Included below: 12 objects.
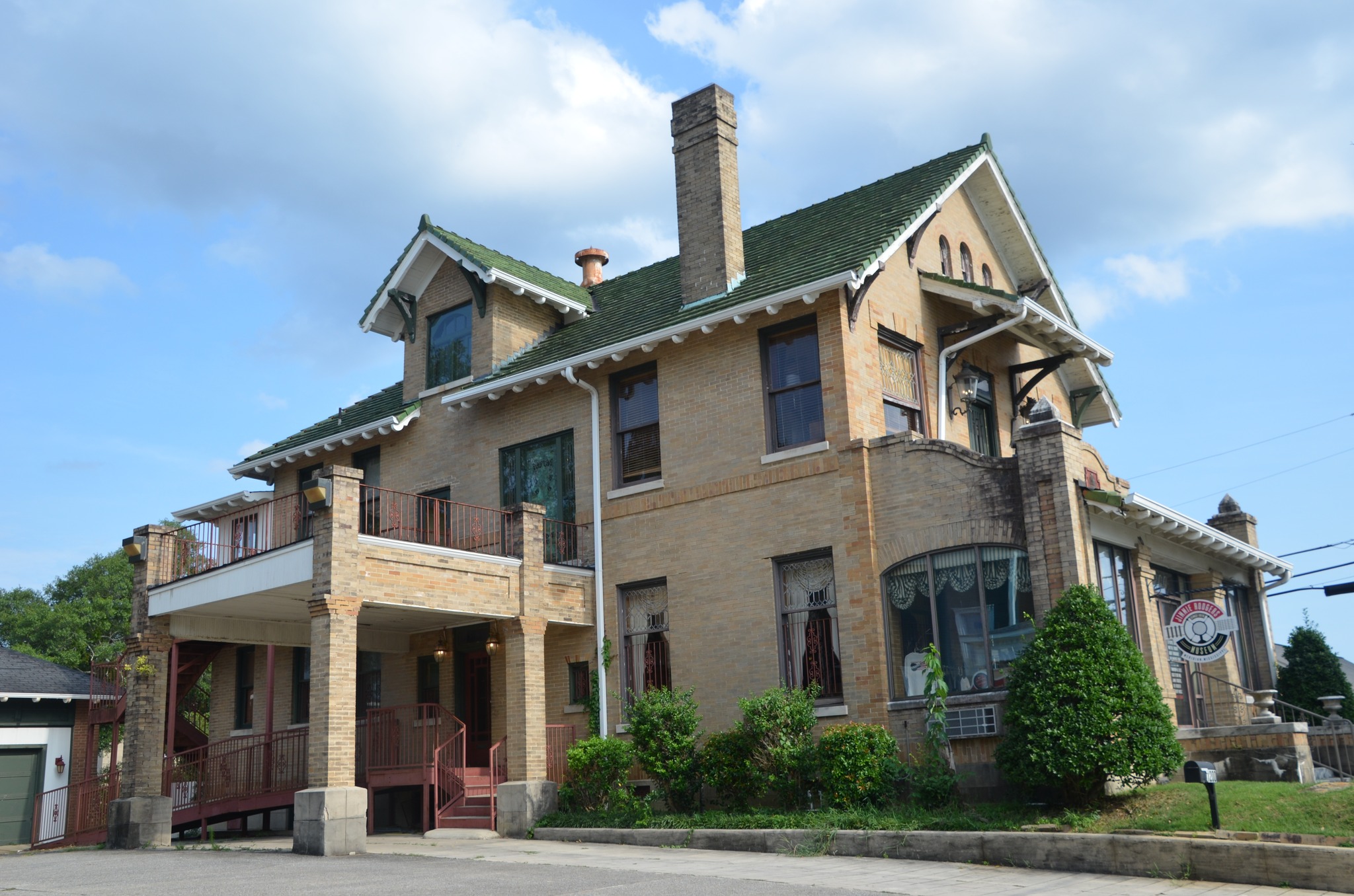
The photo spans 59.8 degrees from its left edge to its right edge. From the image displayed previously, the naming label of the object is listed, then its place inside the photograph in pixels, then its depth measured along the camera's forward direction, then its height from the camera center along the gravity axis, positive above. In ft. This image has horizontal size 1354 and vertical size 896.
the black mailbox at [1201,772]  40.06 -2.34
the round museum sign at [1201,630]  50.14 +3.06
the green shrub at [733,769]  54.90 -1.99
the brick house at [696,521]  54.39 +10.32
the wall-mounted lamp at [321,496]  55.06 +11.39
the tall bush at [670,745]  56.90 -0.76
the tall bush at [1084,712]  44.21 -0.14
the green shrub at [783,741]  53.21 -0.78
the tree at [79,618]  160.76 +18.70
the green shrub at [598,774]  58.90 -2.11
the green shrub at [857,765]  50.96 -1.96
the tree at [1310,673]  70.54 +1.45
